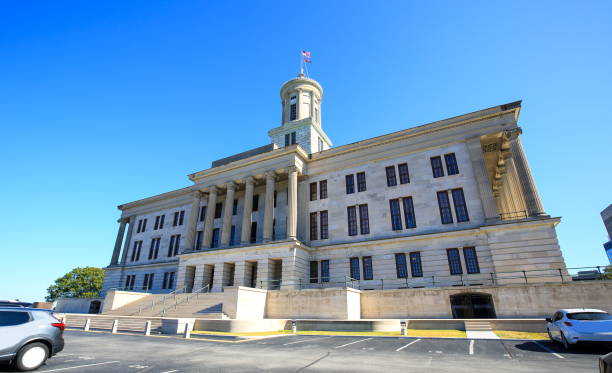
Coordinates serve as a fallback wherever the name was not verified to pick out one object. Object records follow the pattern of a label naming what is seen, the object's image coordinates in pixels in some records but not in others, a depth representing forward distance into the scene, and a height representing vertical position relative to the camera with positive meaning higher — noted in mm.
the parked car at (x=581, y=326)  11164 -653
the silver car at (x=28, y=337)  8321 -699
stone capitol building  26969 +9475
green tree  70688 +5684
